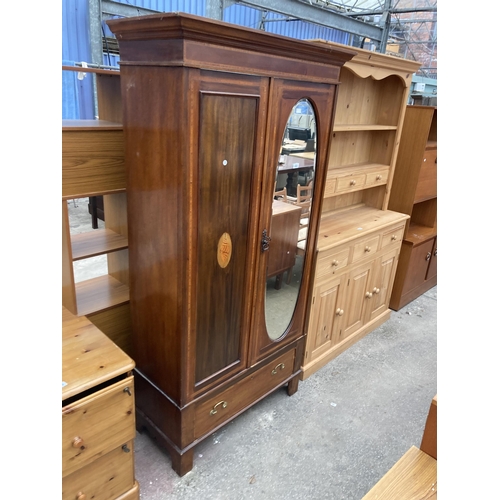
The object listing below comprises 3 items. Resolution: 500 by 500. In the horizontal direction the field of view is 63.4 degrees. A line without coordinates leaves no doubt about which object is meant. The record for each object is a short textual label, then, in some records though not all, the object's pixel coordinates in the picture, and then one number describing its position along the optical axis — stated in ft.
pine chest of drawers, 4.12
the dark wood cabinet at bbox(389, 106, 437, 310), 9.51
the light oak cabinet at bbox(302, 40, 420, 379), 7.60
